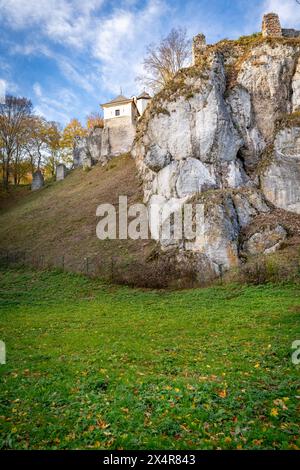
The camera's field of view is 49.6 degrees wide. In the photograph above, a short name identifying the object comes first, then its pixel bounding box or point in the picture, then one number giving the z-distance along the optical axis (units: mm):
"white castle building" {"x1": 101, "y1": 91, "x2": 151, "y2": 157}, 46625
